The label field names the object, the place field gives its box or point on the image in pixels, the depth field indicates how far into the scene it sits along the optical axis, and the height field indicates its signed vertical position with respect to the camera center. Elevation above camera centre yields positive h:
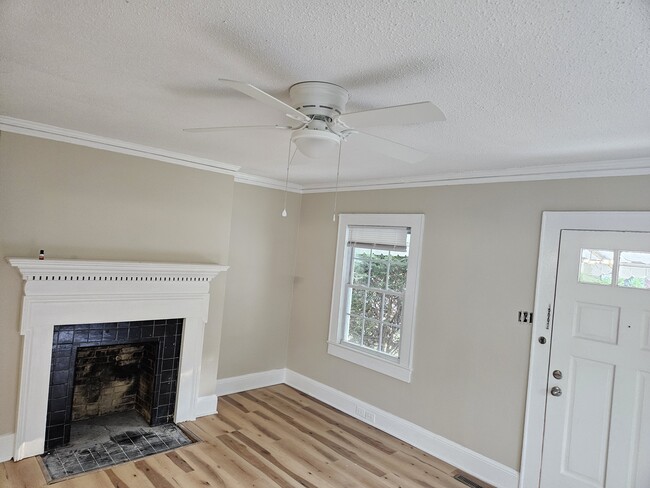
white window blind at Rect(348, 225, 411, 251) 4.05 +0.12
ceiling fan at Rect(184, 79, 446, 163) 1.61 +0.52
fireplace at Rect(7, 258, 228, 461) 3.00 -0.77
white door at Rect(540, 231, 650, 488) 2.60 -0.64
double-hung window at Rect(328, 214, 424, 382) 3.89 -0.43
